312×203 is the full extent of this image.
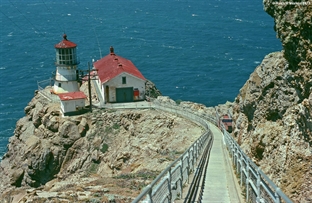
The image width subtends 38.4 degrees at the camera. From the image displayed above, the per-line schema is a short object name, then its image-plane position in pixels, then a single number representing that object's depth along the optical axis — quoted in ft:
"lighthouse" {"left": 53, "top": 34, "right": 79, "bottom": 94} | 160.97
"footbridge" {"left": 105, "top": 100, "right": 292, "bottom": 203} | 38.34
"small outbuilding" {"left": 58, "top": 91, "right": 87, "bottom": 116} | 150.20
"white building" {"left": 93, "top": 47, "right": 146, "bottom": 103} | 159.33
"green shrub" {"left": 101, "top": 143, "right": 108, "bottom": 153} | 139.54
